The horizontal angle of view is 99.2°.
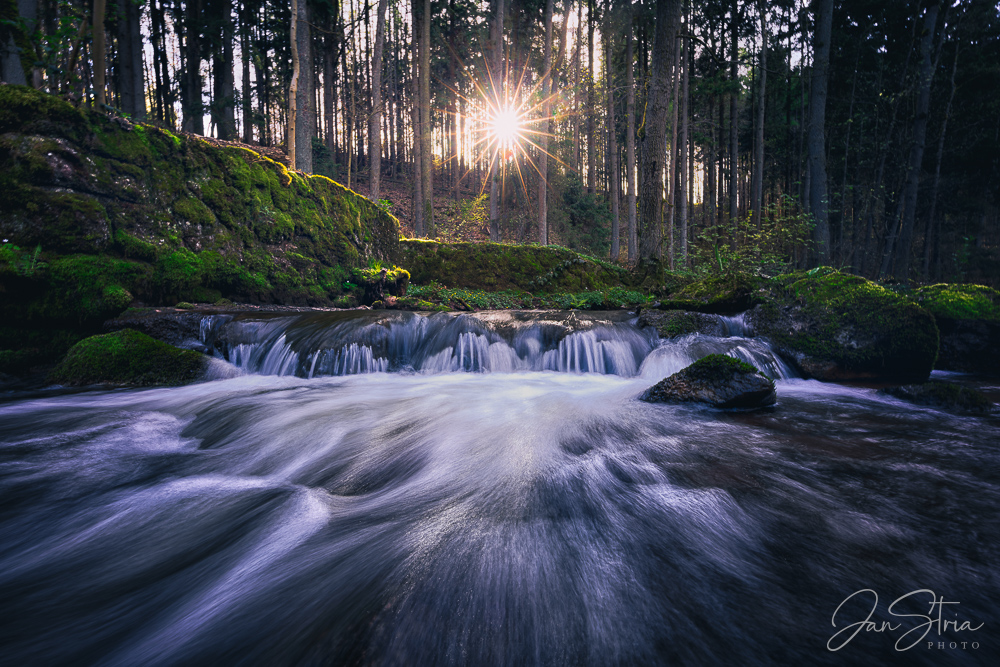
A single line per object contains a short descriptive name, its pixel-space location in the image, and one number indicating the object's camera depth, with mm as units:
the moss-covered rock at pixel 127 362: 5863
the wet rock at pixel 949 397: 4559
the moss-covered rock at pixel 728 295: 7684
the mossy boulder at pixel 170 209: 6621
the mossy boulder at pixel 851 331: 6062
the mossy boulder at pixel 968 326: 7090
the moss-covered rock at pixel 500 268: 12969
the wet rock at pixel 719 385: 4707
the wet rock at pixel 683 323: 7305
